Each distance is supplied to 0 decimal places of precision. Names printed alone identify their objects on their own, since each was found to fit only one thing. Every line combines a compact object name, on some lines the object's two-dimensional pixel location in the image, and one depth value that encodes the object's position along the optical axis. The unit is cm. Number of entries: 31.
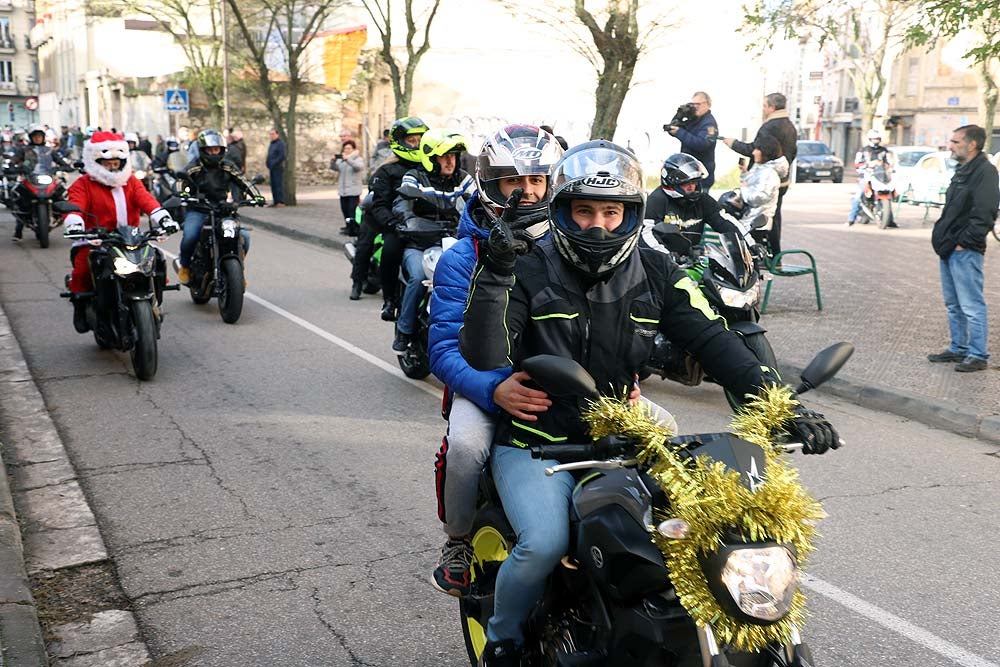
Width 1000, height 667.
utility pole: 2847
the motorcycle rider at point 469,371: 329
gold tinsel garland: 229
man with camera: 1189
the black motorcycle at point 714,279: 780
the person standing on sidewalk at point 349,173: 2078
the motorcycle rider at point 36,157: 2020
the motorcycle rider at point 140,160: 2617
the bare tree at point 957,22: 877
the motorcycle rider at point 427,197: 811
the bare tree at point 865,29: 2854
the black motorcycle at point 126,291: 827
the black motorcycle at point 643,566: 226
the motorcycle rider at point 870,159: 2194
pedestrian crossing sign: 2986
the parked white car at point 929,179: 2465
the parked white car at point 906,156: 2989
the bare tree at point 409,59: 2189
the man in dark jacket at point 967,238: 884
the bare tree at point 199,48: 3256
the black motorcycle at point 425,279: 802
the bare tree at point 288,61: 2683
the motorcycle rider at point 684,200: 913
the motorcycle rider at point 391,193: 885
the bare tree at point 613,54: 1452
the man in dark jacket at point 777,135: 1203
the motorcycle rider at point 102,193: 891
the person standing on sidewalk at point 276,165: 2697
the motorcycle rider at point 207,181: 1125
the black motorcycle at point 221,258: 1077
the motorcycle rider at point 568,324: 291
